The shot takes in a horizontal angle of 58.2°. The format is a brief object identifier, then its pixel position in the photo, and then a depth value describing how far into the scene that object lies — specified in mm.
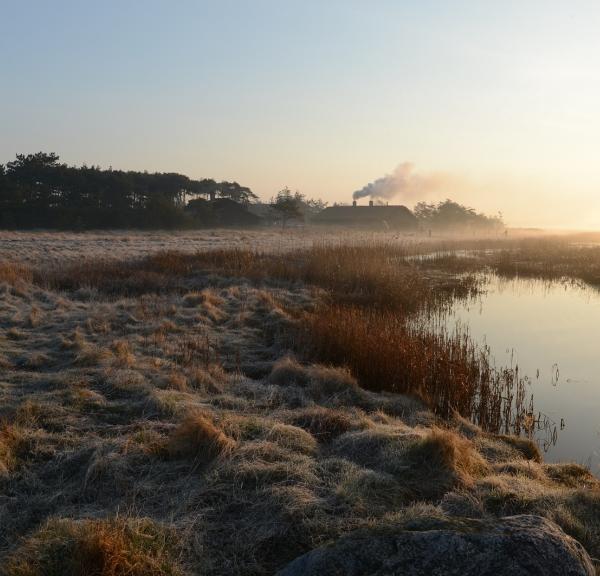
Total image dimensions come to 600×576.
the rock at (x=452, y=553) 2182
